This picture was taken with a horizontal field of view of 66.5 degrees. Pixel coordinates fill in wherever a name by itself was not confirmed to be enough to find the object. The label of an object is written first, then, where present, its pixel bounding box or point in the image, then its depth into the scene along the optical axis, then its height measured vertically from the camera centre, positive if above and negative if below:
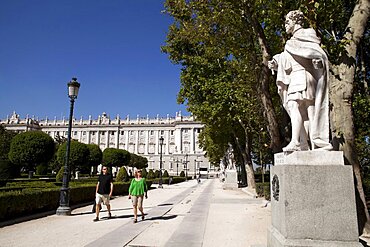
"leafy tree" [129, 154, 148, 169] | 63.14 +0.36
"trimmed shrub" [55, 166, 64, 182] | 20.56 -0.99
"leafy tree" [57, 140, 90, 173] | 35.19 +1.05
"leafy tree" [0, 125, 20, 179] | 25.76 +0.21
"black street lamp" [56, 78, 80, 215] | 10.04 -0.53
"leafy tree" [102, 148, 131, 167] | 47.81 +1.09
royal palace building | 97.25 +11.74
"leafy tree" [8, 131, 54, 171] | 32.38 +1.66
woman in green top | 8.55 -0.80
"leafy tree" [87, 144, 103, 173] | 41.19 +1.28
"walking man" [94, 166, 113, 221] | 8.76 -0.83
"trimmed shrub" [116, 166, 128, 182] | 22.75 -1.01
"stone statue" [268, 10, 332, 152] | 4.16 +1.06
